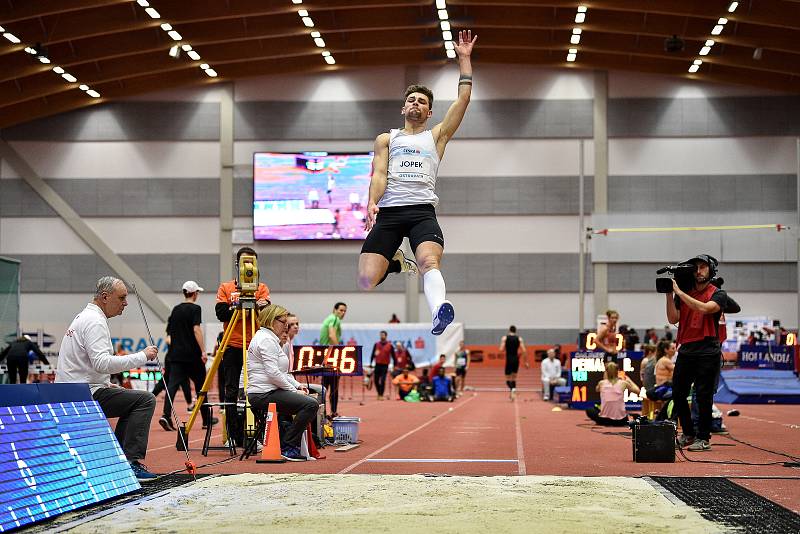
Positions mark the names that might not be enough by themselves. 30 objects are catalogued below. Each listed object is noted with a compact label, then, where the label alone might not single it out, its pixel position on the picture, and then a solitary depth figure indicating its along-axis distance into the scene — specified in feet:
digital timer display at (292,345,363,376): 43.29
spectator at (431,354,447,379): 82.64
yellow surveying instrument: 31.65
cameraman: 31.86
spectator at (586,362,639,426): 46.75
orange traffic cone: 28.12
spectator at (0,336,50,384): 63.93
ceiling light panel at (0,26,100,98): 91.09
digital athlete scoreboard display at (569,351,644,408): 60.32
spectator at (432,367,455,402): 79.71
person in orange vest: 33.71
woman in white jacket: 29.37
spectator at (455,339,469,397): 97.86
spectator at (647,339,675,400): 46.39
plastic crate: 35.40
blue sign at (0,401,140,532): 16.92
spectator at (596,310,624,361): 61.46
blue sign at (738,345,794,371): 82.89
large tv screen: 111.86
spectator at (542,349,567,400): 82.79
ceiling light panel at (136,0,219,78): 91.61
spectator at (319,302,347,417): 47.55
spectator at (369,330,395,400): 84.48
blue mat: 78.28
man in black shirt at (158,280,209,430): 38.70
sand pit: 16.08
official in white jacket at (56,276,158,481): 23.15
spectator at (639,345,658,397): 52.55
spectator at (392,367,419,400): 81.15
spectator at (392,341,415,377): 90.95
